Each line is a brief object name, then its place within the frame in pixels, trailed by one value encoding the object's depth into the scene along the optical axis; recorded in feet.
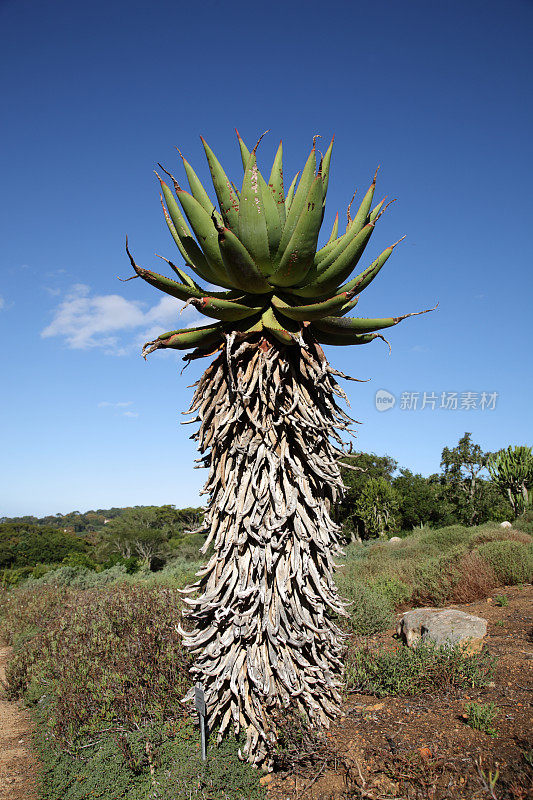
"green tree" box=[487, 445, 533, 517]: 83.87
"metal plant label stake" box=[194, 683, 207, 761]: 11.23
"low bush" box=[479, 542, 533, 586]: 29.22
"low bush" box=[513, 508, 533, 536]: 50.70
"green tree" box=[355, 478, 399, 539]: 96.12
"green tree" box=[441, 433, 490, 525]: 110.22
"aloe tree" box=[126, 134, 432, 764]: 11.27
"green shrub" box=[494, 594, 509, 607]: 24.96
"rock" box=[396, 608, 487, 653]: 17.95
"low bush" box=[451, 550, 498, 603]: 27.94
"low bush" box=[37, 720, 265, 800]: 10.55
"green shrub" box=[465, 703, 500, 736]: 11.56
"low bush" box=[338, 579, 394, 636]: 21.84
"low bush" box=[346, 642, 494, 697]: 14.46
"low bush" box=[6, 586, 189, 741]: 15.78
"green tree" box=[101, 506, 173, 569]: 103.81
